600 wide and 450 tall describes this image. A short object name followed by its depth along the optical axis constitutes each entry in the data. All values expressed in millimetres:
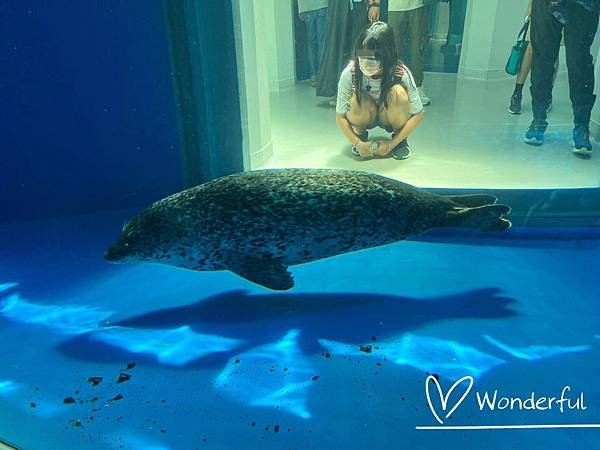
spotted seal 2555
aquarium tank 2047
